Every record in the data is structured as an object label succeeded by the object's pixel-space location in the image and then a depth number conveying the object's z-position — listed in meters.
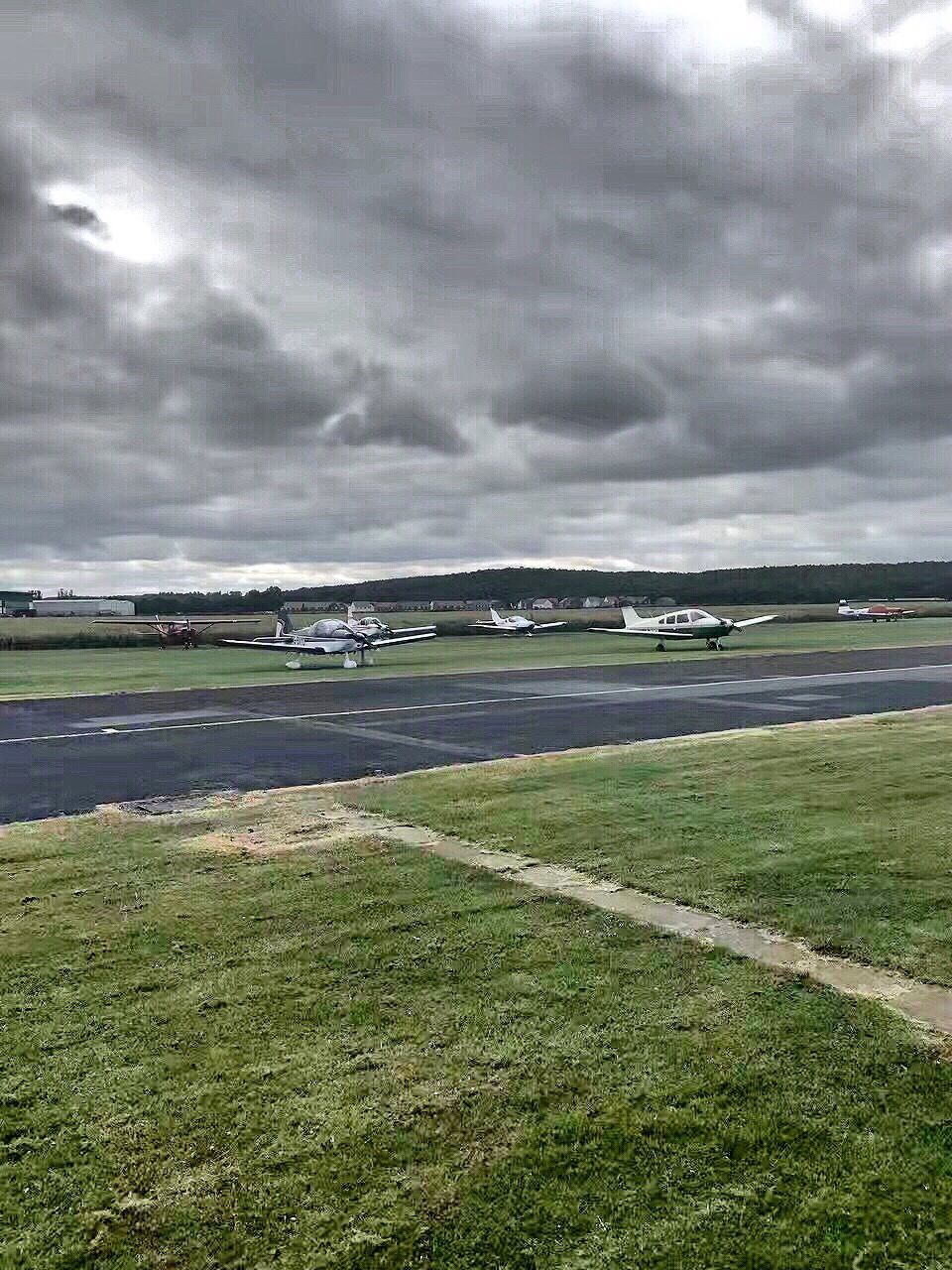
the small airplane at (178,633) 61.59
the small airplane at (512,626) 65.50
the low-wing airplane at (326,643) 38.16
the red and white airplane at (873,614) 87.75
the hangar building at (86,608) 168.38
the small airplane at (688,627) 44.62
